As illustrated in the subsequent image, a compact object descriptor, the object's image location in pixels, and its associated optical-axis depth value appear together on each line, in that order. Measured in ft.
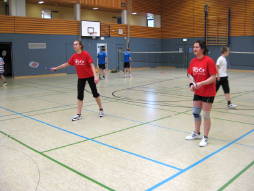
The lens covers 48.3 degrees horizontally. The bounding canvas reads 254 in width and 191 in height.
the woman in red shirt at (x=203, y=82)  15.60
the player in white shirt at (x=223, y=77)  26.63
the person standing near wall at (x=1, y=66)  47.13
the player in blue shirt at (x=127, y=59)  61.76
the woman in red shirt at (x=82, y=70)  22.72
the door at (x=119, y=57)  86.22
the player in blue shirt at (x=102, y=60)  57.77
